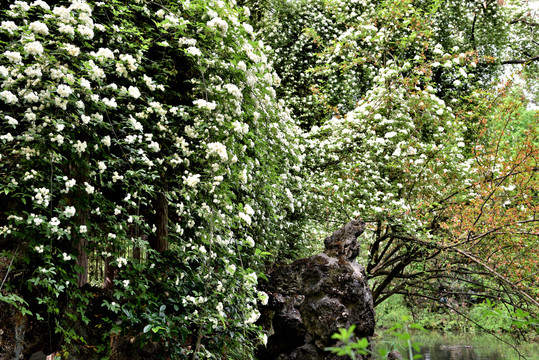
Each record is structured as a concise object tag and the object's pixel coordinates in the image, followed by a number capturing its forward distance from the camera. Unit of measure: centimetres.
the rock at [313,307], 486
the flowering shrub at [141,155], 257
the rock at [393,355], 512
